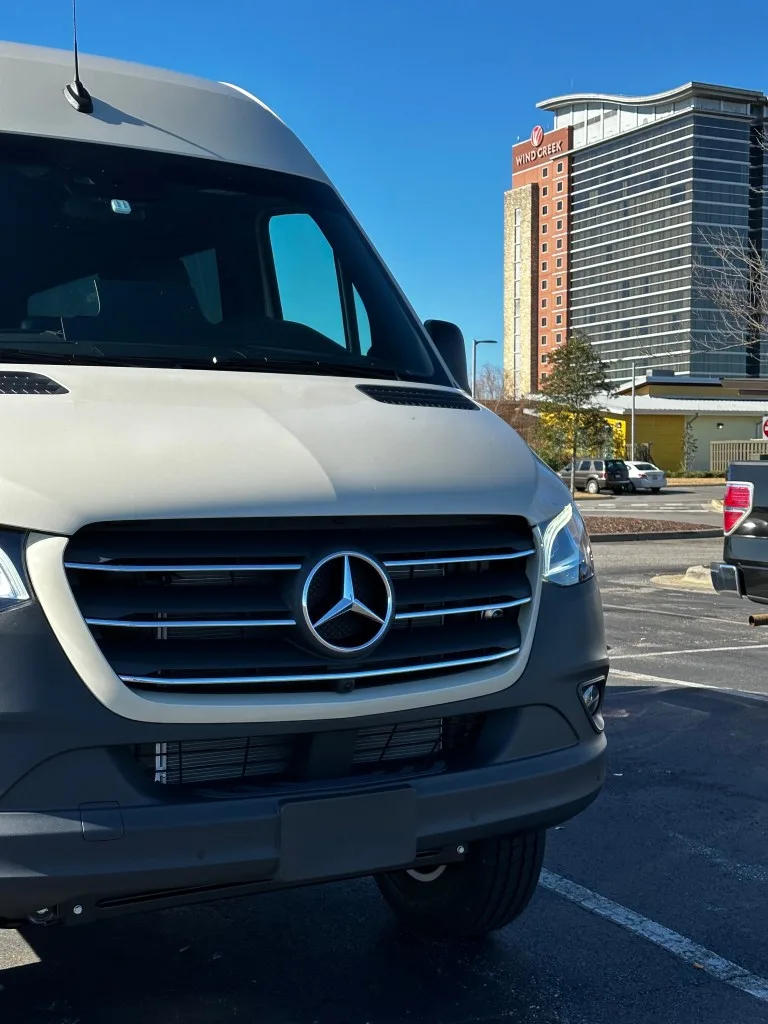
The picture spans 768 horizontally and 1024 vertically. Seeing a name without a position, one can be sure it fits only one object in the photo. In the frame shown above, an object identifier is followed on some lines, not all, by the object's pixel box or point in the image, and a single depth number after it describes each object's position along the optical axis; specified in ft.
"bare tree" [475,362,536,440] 176.58
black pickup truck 26.76
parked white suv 156.46
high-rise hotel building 395.55
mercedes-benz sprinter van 7.77
